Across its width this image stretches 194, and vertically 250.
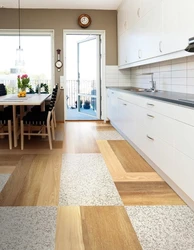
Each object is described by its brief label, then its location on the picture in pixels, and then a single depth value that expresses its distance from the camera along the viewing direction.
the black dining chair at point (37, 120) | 3.55
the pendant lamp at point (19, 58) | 4.54
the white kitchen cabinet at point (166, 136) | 1.83
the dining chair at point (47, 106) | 3.70
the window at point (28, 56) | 5.66
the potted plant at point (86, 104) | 6.40
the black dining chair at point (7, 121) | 3.57
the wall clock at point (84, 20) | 5.43
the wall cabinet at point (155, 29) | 2.39
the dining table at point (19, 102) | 3.31
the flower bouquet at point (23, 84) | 4.19
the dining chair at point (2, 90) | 4.85
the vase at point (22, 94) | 4.18
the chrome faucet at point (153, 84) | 3.69
